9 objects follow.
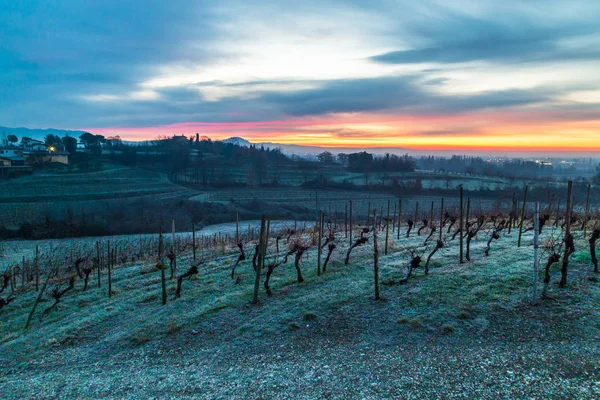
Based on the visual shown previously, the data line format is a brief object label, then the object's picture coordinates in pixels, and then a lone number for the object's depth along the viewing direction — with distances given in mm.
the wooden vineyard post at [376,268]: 7031
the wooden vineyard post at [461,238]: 8427
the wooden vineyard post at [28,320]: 8375
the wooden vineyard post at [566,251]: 6562
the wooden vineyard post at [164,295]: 8445
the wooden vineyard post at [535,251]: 6096
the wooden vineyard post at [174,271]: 10641
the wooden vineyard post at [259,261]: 7372
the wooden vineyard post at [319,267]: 8988
